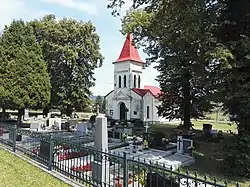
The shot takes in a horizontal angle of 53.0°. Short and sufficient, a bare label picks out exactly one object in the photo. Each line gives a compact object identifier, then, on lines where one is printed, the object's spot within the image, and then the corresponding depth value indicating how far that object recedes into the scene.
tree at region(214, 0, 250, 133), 10.77
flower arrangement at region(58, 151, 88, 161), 8.13
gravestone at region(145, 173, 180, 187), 5.76
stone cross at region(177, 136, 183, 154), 13.65
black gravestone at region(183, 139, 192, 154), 13.50
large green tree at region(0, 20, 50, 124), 21.23
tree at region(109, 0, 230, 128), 12.01
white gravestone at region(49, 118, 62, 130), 23.49
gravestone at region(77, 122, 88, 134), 20.29
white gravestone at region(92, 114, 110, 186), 7.00
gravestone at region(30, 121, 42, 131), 22.09
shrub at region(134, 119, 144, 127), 27.78
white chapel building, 36.75
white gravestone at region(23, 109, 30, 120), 32.33
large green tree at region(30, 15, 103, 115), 30.69
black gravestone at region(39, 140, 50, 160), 8.40
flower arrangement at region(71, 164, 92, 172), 7.45
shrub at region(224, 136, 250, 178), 10.61
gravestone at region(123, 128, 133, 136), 20.84
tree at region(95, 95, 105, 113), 43.30
